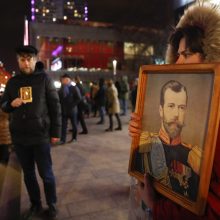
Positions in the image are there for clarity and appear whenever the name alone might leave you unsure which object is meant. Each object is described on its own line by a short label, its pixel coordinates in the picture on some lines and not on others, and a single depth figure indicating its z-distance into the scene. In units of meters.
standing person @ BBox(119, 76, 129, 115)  15.98
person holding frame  1.42
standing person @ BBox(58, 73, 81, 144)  8.55
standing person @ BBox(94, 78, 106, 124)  12.19
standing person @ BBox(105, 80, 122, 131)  10.52
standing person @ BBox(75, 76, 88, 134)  9.75
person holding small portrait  3.57
